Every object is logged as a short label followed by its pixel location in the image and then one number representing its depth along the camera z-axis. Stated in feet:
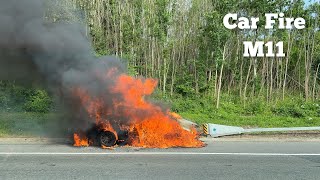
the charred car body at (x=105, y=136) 29.15
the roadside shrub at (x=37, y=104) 45.04
